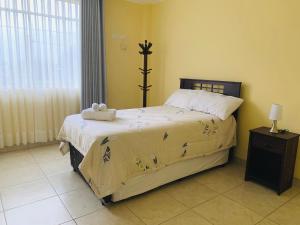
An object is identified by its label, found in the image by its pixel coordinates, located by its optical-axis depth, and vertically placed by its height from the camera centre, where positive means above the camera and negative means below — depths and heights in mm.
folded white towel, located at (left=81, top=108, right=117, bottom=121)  2461 -508
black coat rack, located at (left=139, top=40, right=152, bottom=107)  3976 +11
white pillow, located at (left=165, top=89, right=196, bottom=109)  3226 -415
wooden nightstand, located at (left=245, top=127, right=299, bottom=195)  2287 -951
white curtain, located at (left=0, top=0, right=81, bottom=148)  3131 -23
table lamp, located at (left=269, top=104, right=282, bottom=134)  2352 -413
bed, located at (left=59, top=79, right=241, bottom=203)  1930 -756
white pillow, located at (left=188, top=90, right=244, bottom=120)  2771 -413
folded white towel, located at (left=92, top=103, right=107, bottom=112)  2521 -434
